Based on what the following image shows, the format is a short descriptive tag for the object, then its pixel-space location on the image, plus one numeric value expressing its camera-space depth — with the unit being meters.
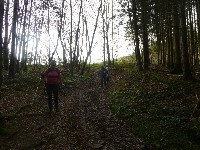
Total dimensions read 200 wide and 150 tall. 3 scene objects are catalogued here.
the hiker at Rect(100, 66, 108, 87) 12.59
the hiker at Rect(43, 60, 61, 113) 6.08
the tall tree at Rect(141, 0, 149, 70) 12.05
